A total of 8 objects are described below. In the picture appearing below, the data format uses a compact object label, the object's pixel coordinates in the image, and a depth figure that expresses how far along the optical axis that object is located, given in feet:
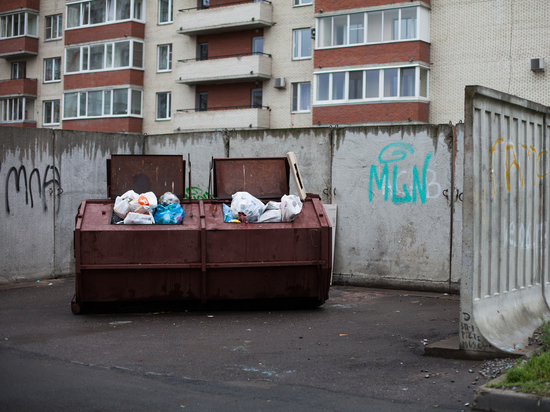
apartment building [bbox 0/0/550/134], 86.22
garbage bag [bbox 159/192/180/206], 29.01
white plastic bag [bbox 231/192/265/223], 28.09
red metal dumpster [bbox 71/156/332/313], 26.55
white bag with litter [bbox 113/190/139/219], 27.71
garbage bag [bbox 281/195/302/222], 28.07
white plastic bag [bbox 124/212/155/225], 27.27
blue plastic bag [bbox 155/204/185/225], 27.73
